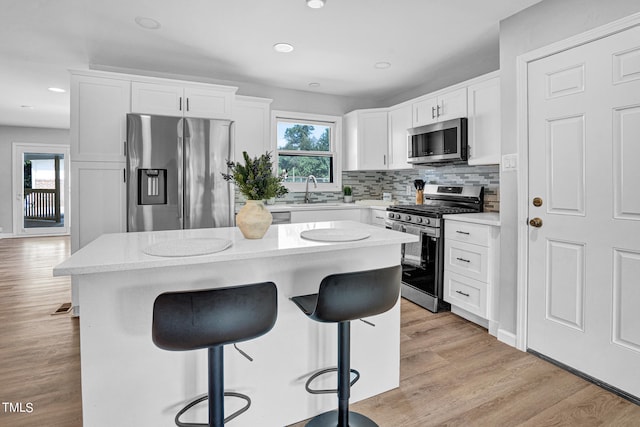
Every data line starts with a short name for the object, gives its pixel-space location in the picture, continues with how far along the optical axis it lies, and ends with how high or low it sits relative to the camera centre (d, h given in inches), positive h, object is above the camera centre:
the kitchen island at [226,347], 54.8 -24.5
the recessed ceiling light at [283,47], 124.2 +57.0
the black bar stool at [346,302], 53.8 -16.4
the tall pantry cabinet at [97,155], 121.6 +17.4
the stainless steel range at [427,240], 126.7 -14.5
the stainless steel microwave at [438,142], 130.2 +24.2
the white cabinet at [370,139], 179.0 +33.1
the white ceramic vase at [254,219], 67.3 -3.3
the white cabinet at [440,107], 132.2 +39.0
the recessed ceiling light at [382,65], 144.6 +58.3
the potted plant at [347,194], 192.2 +4.4
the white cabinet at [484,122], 119.0 +28.3
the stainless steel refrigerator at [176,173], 122.6 +11.1
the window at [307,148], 183.2 +29.5
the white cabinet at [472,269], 109.2 -22.9
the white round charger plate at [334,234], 67.7 -6.9
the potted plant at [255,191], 67.1 +2.3
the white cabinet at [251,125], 158.4 +36.2
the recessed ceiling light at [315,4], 94.9 +55.5
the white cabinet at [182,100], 127.1 +39.6
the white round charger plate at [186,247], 55.1 -7.6
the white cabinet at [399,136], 165.2 +32.7
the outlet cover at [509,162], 99.3 +11.3
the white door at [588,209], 75.2 -2.0
